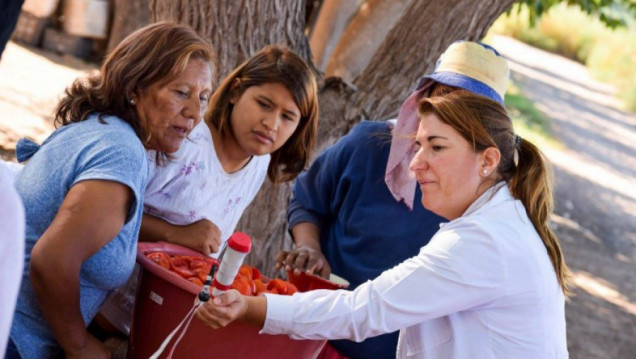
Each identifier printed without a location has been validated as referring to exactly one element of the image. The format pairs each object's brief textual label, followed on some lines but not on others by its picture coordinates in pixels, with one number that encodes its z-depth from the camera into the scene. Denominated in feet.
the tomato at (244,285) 8.21
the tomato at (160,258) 8.37
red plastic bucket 7.92
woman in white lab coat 7.69
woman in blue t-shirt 7.29
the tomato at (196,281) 8.05
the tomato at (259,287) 8.48
